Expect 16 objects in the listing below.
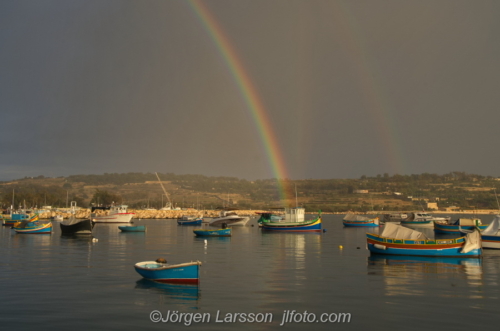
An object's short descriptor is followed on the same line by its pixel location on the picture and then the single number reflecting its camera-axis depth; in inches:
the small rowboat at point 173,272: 1045.2
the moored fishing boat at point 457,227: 3139.8
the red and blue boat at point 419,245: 1584.6
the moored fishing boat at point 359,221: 4239.7
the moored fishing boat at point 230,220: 4097.0
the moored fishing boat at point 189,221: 4370.1
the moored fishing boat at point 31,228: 2861.7
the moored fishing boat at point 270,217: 3700.8
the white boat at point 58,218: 4920.3
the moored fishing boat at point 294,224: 3208.7
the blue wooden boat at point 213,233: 2704.2
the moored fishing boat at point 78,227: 2807.6
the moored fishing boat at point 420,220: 4247.8
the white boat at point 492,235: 1947.6
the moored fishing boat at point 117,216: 4645.7
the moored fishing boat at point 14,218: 3886.3
